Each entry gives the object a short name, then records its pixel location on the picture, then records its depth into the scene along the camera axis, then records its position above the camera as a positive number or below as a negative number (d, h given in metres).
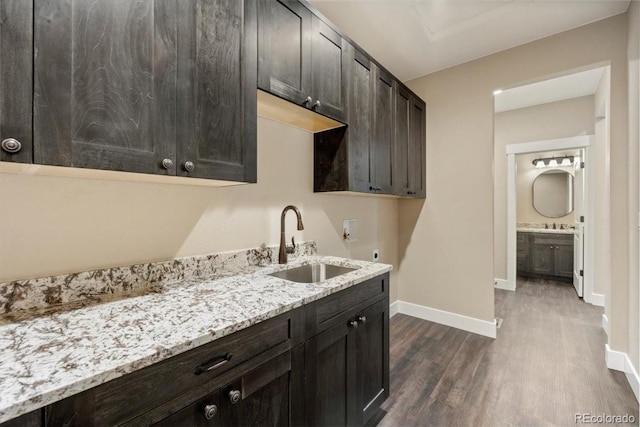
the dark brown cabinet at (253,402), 0.82 -0.61
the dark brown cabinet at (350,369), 1.21 -0.76
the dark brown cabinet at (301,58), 1.36 +0.84
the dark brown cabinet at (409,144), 2.52 +0.67
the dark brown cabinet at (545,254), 4.72 -0.69
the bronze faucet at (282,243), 1.76 -0.18
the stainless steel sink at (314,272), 1.80 -0.38
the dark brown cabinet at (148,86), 0.79 +0.43
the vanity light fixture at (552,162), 4.94 +0.93
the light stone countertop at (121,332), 0.58 -0.33
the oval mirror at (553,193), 4.99 +0.37
